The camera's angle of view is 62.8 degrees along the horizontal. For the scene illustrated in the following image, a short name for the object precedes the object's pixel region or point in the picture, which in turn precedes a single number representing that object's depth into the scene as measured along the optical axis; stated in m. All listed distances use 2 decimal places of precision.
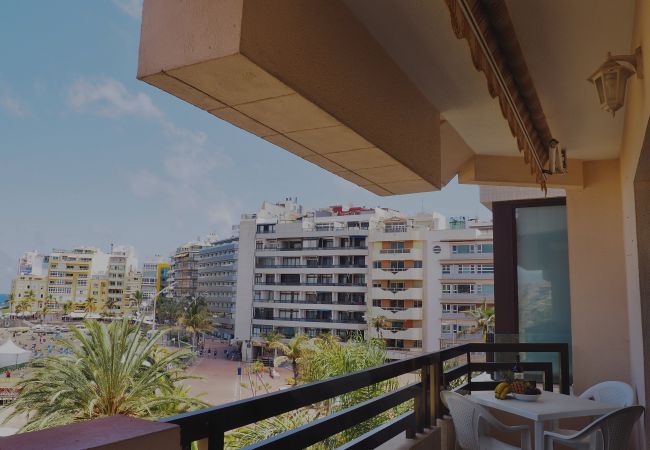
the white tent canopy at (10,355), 26.41
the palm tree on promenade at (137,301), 75.13
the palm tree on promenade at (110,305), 85.50
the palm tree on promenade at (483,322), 33.81
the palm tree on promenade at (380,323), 45.66
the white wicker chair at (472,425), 3.00
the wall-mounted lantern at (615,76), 2.32
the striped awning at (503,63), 1.88
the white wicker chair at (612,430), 2.89
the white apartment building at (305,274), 51.94
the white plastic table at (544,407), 3.09
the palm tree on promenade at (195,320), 60.94
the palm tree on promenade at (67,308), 78.23
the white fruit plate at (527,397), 3.36
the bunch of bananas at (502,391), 3.41
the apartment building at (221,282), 70.44
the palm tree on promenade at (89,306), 74.69
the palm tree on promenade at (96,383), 11.06
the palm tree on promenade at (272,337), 49.04
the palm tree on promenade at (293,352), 32.22
